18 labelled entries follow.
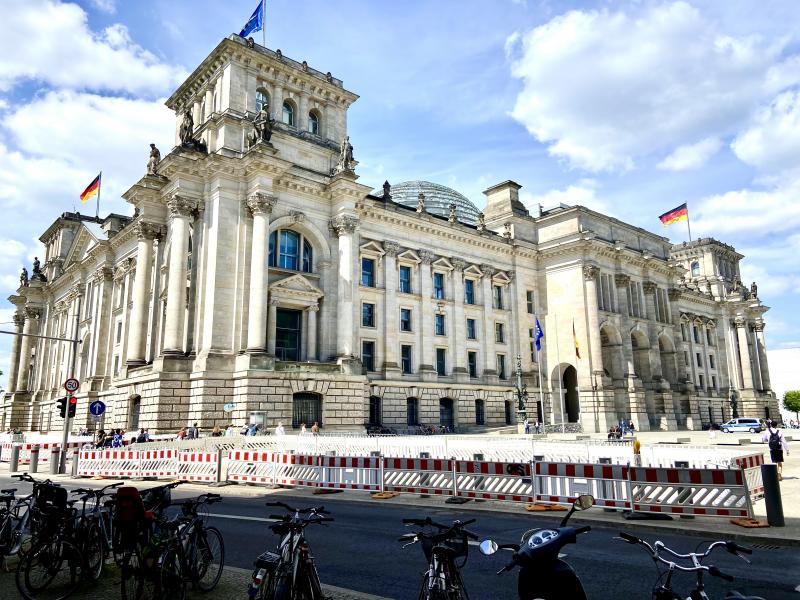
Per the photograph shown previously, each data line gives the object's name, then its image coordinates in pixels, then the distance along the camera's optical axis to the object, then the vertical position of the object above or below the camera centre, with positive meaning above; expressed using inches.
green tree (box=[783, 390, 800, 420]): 4045.3 +159.1
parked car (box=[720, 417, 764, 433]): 2353.6 -2.9
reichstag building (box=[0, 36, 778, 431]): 1390.3 +417.1
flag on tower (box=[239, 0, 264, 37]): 1520.9 +1075.5
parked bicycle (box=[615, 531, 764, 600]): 157.6 -40.1
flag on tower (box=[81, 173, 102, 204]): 1921.8 +801.0
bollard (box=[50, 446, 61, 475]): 951.6 -41.7
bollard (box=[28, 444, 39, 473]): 940.0 -39.2
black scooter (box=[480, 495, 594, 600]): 160.4 -40.1
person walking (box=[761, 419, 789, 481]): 738.2 -28.0
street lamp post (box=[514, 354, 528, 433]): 1800.2 +75.8
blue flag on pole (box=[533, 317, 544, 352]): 1756.2 +279.7
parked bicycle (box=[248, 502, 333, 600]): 216.7 -54.1
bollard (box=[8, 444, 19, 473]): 999.6 -44.9
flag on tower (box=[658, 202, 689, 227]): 2317.9 +841.4
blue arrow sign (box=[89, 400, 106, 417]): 931.3 +38.9
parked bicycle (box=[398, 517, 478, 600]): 199.9 -47.8
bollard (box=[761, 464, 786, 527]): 434.9 -54.4
